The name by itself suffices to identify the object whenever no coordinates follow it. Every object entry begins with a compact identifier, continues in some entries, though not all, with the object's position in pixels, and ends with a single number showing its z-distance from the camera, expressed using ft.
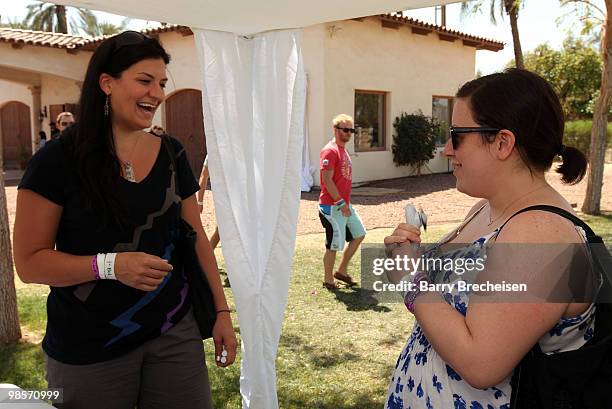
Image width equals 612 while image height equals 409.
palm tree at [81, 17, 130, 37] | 122.93
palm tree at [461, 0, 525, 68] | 48.24
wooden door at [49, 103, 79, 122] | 56.64
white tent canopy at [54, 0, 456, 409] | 8.84
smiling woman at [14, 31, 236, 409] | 5.21
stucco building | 40.86
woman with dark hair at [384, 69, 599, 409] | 3.62
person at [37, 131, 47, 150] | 52.22
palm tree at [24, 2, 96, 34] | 115.14
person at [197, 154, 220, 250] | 19.10
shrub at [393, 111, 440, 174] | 47.88
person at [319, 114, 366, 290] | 16.76
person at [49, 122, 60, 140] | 51.39
